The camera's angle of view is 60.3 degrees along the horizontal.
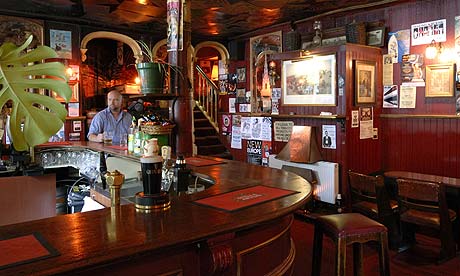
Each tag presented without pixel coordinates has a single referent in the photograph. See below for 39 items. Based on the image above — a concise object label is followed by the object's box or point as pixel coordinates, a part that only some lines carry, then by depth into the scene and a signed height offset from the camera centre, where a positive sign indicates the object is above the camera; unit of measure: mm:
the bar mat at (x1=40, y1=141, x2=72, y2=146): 5004 -248
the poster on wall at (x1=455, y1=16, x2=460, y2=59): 5004 +1049
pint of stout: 1879 -249
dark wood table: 4309 -704
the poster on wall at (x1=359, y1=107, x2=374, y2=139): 5557 -46
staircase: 8633 -377
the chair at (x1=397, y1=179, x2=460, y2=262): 3785 -911
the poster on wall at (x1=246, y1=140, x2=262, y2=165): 7625 -582
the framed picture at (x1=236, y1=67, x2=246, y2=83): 8664 +1054
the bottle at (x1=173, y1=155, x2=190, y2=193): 2617 -347
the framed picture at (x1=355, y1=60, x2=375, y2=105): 5414 +523
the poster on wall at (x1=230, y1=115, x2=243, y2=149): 8500 -247
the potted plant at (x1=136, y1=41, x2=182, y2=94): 3395 +413
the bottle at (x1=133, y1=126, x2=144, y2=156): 3739 -181
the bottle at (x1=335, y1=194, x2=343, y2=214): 5457 -1133
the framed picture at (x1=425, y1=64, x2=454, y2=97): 5094 +502
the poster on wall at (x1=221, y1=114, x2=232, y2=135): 8883 -52
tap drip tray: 1857 -372
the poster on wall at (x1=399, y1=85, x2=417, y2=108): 5531 +323
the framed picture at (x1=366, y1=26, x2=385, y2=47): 5758 +1222
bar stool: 2463 -732
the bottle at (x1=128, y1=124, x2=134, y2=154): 3886 -181
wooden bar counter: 1359 -441
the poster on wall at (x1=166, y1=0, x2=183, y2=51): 3369 +840
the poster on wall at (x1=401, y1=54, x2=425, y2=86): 5414 +683
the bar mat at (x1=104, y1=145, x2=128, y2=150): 4388 -262
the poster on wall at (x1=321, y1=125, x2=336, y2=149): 5566 -238
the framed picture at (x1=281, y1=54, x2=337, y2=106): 5507 +577
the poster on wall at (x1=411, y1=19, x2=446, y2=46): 5199 +1169
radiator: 5457 -831
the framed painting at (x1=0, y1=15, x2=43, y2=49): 6719 +1653
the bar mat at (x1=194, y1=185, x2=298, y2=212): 1965 -408
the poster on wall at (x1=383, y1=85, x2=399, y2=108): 5711 +338
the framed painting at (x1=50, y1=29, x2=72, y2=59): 7133 +1497
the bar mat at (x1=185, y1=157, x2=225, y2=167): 3293 -343
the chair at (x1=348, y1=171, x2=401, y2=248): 4130 -907
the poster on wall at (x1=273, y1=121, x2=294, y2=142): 6239 -146
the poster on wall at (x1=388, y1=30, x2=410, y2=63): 5570 +1069
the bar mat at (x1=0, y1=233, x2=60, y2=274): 1287 -434
